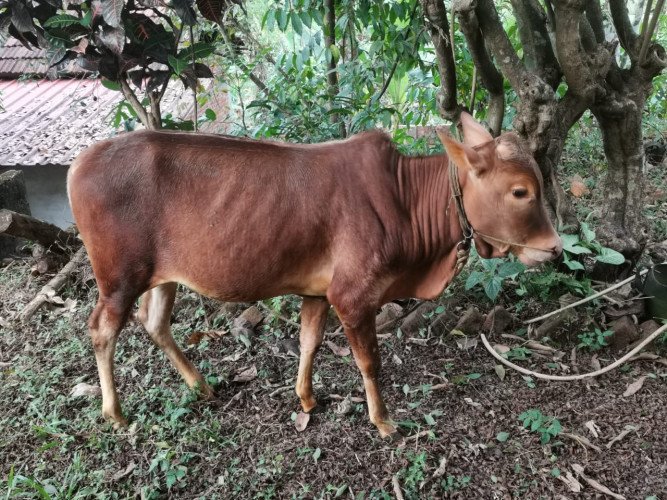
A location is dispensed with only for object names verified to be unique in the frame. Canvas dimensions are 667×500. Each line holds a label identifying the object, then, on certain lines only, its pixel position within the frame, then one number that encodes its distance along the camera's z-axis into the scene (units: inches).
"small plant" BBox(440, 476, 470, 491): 116.0
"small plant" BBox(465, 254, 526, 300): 148.4
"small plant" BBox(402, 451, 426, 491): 116.6
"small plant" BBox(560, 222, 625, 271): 154.9
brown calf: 112.2
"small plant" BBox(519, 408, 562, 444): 125.9
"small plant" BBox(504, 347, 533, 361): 151.7
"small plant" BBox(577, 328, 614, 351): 153.3
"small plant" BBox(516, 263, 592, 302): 163.2
